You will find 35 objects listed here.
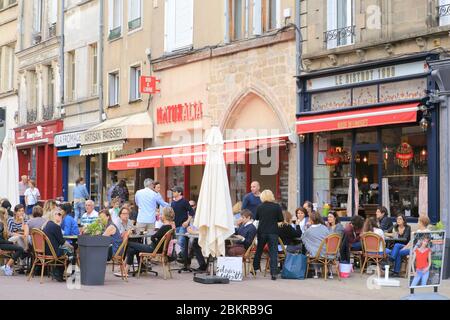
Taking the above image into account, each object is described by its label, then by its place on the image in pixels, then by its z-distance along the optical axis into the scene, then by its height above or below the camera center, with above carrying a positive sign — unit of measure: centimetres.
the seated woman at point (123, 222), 1738 -72
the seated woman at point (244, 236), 1741 -101
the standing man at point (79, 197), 2734 -36
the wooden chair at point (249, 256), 1731 -141
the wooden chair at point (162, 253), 1652 -127
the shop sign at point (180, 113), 2614 +223
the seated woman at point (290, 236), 1717 -100
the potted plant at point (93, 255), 1527 -120
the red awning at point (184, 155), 2200 +86
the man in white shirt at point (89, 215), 1908 -64
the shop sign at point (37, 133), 3550 +221
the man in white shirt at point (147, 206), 2097 -49
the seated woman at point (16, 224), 1797 -80
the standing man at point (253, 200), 1952 -33
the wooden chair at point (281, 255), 1739 -140
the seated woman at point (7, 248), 1714 -121
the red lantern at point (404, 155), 1923 +66
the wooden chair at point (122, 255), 1619 -128
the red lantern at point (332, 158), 2128 +66
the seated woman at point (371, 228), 1711 -85
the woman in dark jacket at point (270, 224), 1658 -73
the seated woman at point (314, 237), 1667 -98
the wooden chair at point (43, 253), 1577 -122
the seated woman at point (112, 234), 1620 -90
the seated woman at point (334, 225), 1725 -79
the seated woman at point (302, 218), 1819 -70
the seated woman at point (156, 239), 1669 -102
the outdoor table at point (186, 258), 1811 -150
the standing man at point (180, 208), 1944 -50
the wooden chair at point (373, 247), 1673 -119
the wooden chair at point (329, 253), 1645 -128
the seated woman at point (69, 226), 1730 -79
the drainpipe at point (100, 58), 3191 +465
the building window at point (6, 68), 4134 +558
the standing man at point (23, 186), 3080 +0
